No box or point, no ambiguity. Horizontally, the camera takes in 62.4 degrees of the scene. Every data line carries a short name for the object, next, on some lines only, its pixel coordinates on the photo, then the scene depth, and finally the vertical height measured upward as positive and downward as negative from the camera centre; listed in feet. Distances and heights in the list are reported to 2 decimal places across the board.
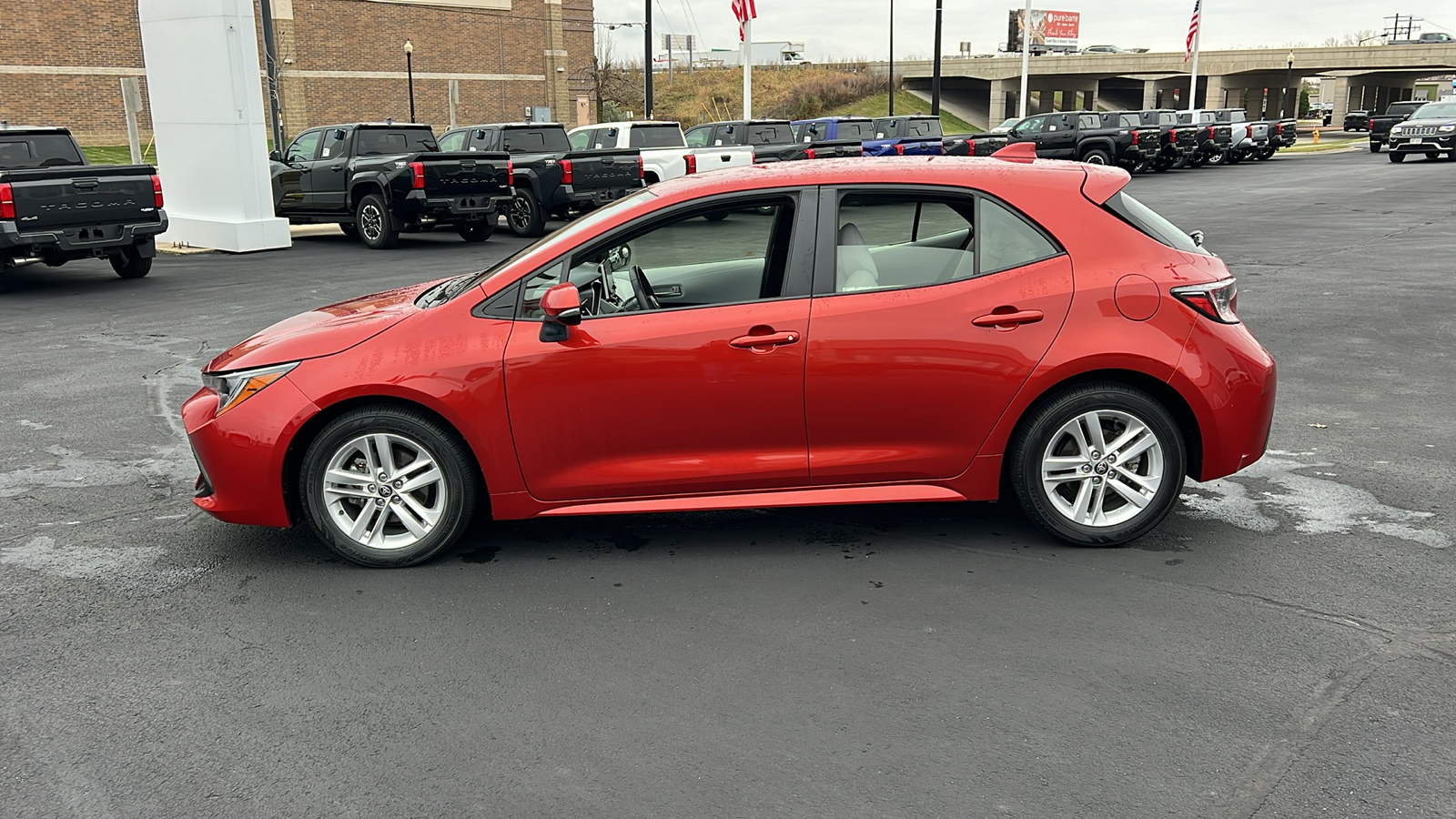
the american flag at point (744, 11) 118.32 +12.17
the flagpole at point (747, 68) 120.57 +6.80
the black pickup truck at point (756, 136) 84.89 +0.03
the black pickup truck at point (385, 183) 59.06 -2.03
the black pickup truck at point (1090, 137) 114.83 -0.56
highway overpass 281.74 +13.86
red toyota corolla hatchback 15.62 -3.07
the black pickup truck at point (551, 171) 64.23 -1.68
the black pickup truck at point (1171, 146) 120.98 -1.50
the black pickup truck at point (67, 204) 41.98 -2.00
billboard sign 396.37 +35.06
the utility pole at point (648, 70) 115.34 +6.44
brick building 160.35 +12.70
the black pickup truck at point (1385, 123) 167.53 +0.57
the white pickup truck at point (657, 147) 73.46 -0.48
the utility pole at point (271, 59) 88.69 +6.19
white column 56.90 +1.32
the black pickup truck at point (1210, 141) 128.98 -1.18
